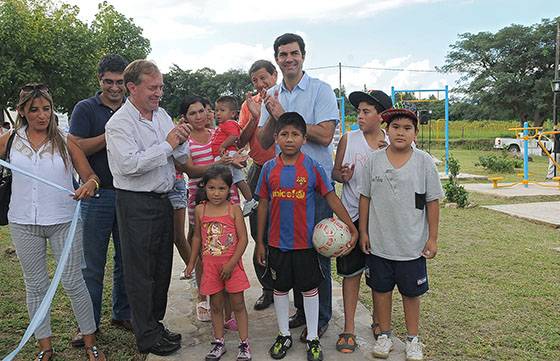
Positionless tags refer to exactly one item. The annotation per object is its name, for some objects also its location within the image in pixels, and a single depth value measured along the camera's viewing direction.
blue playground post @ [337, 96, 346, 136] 17.60
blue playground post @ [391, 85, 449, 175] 14.70
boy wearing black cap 3.54
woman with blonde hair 3.21
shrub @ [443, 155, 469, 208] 9.37
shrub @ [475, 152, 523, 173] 16.58
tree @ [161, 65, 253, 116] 42.67
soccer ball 3.25
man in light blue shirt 3.54
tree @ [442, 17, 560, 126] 33.84
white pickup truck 26.27
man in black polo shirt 3.61
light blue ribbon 2.88
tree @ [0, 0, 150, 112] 16.48
